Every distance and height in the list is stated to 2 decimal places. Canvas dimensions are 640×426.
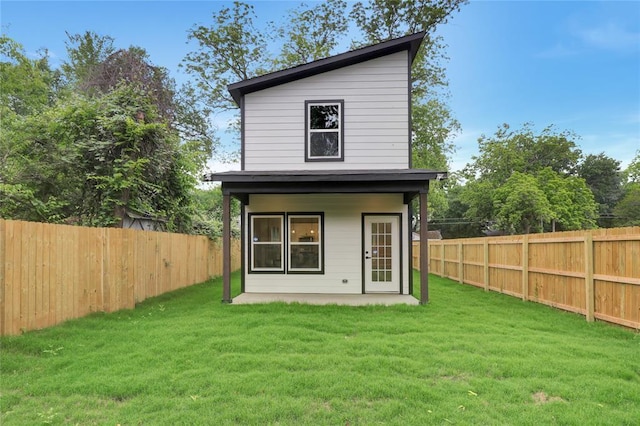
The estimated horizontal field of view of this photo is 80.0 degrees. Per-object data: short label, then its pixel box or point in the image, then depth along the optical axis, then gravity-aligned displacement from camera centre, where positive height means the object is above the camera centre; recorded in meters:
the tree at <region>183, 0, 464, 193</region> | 18.33 +8.73
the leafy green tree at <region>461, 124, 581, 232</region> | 34.38 +6.11
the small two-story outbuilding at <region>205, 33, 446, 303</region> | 9.59 +1.54
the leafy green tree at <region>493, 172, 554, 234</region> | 27.72 +1.36
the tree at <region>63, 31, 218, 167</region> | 13.48 +5.57
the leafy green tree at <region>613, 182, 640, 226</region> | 34.38 +1.20
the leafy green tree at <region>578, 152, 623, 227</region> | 44.97 +5.18
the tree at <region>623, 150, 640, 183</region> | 38.34 +5.38
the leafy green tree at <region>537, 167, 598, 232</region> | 28.83 +1.78
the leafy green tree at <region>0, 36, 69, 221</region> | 10.32 +1.56
